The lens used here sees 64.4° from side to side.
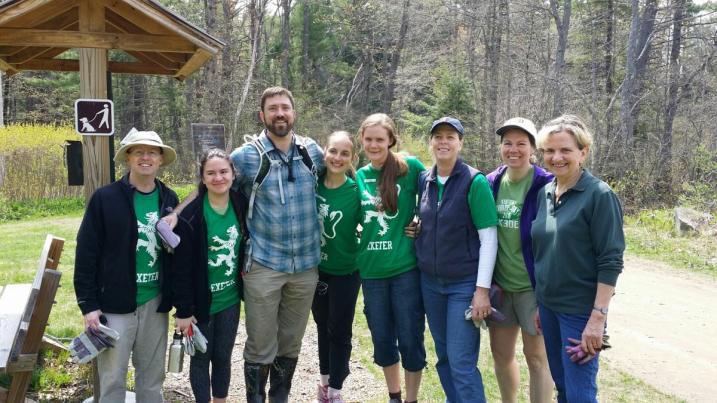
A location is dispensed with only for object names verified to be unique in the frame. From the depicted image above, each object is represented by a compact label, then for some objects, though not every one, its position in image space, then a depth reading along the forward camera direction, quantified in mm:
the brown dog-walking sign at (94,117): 3695
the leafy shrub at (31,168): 14172
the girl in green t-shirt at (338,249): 3852
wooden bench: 3281
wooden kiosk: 3639
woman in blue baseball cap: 3355
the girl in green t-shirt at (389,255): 3660
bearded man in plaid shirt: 3703
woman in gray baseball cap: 3385
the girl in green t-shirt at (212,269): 3330
